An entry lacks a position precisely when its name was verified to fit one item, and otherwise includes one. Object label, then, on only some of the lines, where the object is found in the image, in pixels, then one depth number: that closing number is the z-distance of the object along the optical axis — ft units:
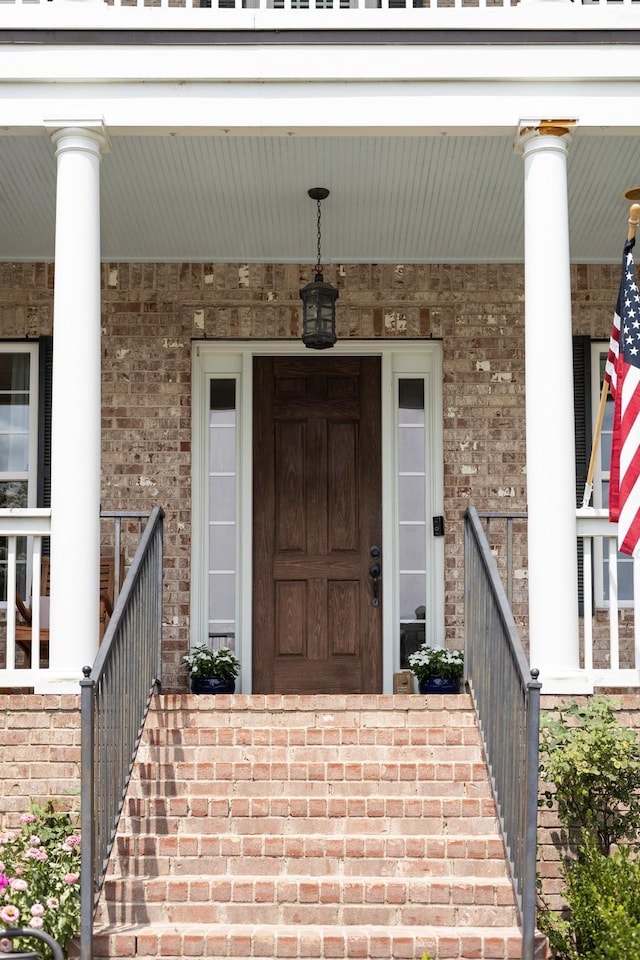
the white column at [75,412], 19.11
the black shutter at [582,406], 26.55
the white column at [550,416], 19.22
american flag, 19.57
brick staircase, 15.60
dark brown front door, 26.66
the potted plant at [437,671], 25.04
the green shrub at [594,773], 17.22
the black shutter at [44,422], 26.30
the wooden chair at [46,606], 24.50
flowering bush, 15.14
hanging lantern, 25.03
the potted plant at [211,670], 25.32
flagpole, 21.17
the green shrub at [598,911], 14.34
